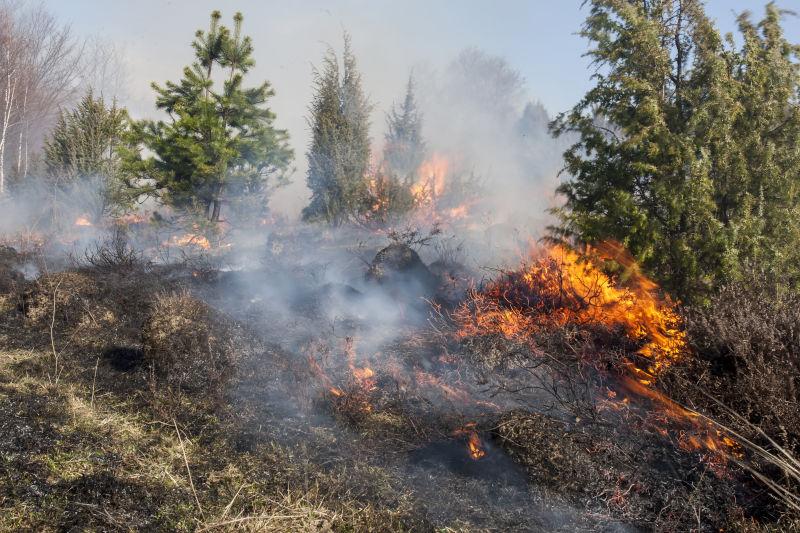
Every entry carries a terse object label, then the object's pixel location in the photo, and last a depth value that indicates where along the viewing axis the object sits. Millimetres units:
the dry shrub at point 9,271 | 8609
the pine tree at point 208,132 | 13969
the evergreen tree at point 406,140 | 26531
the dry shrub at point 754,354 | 4344
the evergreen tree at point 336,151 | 17500
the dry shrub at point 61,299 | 7465
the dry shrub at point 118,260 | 10227
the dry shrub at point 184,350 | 5998
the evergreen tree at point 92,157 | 16344
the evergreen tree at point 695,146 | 7090
